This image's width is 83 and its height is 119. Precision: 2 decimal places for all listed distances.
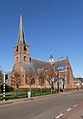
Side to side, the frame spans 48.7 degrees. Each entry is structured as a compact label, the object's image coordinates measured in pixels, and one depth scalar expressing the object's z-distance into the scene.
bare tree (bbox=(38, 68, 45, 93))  27.41
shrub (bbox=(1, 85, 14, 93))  28.42
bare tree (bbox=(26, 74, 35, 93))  30.49
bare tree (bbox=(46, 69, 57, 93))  27.00
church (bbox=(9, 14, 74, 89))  28.51
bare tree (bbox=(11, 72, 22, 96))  28.04
